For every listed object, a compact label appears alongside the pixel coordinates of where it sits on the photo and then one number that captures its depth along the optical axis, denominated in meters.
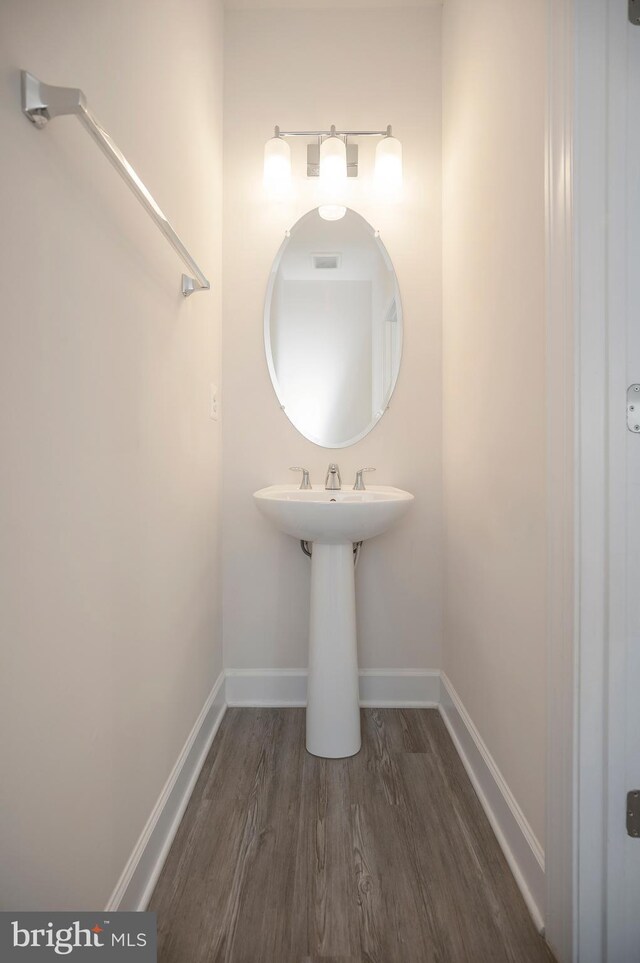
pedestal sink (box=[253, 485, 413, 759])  1.53
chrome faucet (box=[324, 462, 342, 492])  1.83
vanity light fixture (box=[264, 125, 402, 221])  1.78
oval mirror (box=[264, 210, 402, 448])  1.91
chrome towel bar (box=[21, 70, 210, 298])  0.65
